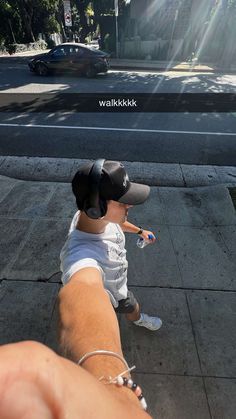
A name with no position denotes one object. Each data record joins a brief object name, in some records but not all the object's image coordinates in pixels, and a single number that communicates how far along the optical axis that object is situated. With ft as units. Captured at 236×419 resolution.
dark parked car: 49.34
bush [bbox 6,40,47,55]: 82.94
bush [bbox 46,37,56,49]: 104.32
